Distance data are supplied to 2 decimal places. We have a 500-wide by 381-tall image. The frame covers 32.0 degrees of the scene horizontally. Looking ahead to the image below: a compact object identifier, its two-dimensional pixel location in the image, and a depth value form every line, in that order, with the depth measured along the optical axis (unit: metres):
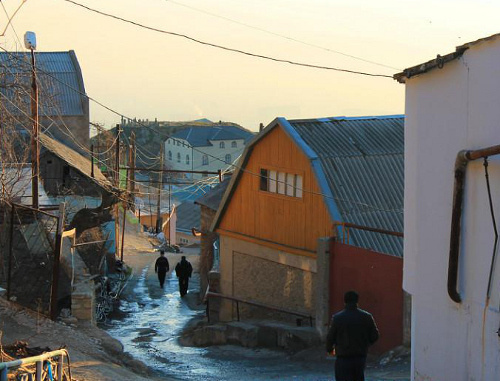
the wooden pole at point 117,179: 33.62
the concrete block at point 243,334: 18.73
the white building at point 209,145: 107.25
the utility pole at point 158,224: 57.92
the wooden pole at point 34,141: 20.86
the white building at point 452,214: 8.75
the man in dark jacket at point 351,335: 9.23
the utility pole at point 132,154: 44.56
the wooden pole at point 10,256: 14.73
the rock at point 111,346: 14.30
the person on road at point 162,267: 28.05
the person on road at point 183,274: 27.58
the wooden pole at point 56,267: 14.59
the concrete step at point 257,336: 17.77
